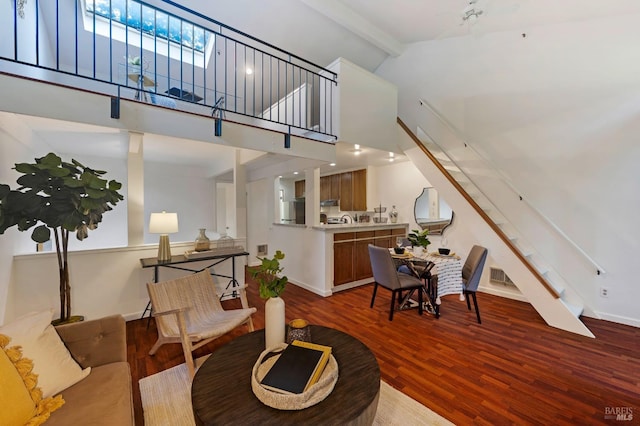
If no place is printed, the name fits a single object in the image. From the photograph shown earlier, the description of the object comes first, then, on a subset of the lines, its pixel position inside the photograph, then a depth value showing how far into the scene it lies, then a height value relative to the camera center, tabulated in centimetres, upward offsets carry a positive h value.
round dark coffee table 109 -91
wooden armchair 205 -100
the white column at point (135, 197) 301 +16
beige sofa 113 -93
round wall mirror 457 -5
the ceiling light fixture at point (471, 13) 243 +193
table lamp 297 -21
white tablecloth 297 -82
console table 293 -68
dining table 297 -77
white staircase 290 -47
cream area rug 160 -135
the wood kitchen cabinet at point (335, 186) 623 +60
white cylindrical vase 159 -72
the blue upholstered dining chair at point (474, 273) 296 -78
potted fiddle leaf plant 148 +8
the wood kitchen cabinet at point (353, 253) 411 -74
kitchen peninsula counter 400 -30
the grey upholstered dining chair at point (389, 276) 298 -84
